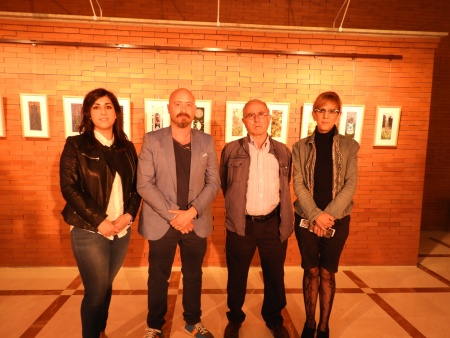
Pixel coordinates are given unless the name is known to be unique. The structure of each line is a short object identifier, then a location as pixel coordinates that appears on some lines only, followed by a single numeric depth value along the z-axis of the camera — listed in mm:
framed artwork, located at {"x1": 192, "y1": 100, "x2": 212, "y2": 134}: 3828
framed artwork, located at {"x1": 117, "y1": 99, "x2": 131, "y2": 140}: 3732
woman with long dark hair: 2002
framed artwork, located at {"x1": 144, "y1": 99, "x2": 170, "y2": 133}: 3789
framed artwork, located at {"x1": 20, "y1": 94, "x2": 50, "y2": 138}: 3670
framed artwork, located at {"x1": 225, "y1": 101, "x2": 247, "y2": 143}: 3842
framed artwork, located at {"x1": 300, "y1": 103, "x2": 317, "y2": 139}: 3908
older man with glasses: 2502
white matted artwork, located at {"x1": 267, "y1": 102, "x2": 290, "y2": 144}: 3896
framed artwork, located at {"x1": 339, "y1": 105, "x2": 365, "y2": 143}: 3947
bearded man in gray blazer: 2311
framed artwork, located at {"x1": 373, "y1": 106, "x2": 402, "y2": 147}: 4012
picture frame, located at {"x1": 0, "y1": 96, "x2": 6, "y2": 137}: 3662
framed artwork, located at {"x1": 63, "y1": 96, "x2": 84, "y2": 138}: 3705
